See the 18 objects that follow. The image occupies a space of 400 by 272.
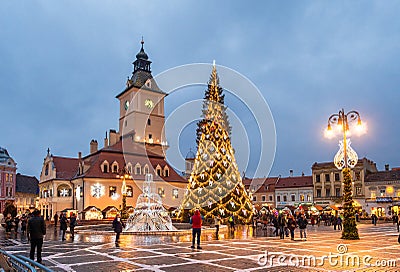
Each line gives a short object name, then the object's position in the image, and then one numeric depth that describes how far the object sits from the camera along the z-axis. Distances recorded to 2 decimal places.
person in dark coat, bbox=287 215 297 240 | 22.31
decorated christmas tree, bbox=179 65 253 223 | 34.81
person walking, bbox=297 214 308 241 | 21.64
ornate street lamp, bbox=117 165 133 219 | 29.46
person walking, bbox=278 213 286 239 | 23.17
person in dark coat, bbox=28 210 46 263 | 12.76
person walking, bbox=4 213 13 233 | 29.75
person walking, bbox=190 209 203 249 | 16.83
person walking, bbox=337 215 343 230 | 35.14
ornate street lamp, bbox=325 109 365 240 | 21.06
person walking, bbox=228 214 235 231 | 30.01
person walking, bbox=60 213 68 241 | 23.51
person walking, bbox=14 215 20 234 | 31.06
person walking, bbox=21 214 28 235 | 29.79
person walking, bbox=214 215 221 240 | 24.94
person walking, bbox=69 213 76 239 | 24.70
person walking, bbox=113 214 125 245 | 20.07
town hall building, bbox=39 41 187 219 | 49.44
